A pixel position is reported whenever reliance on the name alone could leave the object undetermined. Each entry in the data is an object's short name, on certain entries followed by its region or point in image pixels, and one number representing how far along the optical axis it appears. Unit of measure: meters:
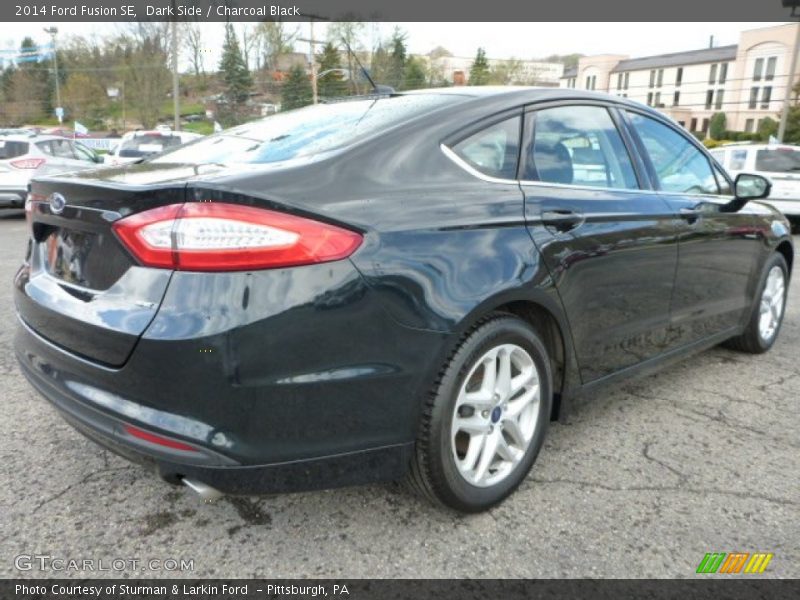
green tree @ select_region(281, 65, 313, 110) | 47.93
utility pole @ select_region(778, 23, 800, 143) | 23.07
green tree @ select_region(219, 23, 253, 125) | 50.66
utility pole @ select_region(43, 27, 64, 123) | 41.79
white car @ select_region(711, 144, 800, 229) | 11.09
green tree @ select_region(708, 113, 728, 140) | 63.69
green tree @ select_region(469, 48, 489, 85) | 57.56
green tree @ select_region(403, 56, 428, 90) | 50.28
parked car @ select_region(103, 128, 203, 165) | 14.26
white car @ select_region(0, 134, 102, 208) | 11.73
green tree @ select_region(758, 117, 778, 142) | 45.06
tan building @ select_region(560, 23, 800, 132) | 63.31
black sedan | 1.82
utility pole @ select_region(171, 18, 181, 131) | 23.09
